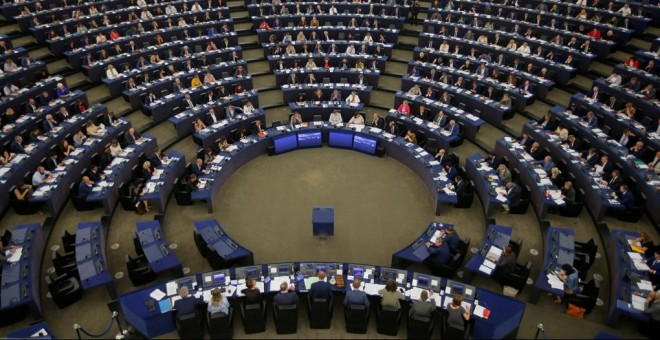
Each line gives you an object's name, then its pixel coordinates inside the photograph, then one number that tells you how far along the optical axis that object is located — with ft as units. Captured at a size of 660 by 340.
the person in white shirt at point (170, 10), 87.20
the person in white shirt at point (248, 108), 67.25
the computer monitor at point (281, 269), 41.16
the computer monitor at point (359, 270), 41.22
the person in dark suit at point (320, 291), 37.65
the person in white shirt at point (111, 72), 70.52
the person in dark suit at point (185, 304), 35.83
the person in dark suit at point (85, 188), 50.11
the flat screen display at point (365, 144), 64.39
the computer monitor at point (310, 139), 65.71
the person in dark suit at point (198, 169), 55.43
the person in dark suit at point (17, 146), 53.67
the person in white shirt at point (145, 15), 85.11
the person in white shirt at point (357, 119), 66.33
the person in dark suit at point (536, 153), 56.67
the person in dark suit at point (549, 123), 61.80
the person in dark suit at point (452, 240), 44.75
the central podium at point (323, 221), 49.93
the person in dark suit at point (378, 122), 65.62
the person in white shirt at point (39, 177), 50.21
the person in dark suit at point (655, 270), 39.88
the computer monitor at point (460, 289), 38.50
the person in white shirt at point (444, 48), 80.33
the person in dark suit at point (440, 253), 43.70
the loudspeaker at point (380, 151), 64.34
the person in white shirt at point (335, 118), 67.26
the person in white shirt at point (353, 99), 70.54
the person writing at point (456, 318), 35.45
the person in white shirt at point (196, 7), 90.68
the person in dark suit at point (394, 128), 64.90
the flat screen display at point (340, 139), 65.62
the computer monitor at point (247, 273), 40.91
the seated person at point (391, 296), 36.74
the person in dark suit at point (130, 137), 58.49
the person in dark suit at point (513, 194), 51.08
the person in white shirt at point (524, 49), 76.07
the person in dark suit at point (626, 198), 48.01
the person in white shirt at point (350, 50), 80.69
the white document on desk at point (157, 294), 38.12
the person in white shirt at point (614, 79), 65.00
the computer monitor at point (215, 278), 40.16
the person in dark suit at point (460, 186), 53.11
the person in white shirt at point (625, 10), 78.33
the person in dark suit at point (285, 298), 36.94
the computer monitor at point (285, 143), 64.54
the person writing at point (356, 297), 37.11
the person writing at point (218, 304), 36.32
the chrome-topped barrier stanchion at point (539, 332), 36.02
